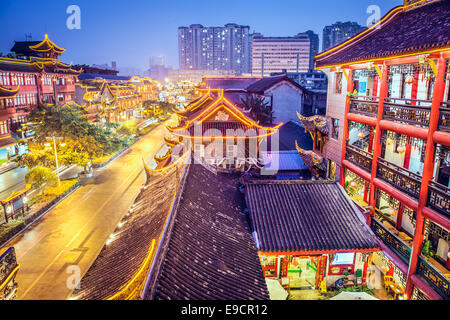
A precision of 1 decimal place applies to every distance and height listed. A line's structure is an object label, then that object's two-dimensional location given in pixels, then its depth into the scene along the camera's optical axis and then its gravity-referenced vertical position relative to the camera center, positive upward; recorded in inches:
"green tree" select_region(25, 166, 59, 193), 1058.9 -272.8
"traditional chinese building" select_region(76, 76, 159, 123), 2496.3 -63.4
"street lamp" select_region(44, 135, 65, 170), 1208.8 -189.0
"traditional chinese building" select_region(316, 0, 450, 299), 471.5 -81.7
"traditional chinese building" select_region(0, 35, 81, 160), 1540.4 +35.1
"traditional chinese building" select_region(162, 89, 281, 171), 922.1 -120.2
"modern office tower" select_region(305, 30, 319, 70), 7107.3 +605.3
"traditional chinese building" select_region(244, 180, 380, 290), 543.5 -234.3
